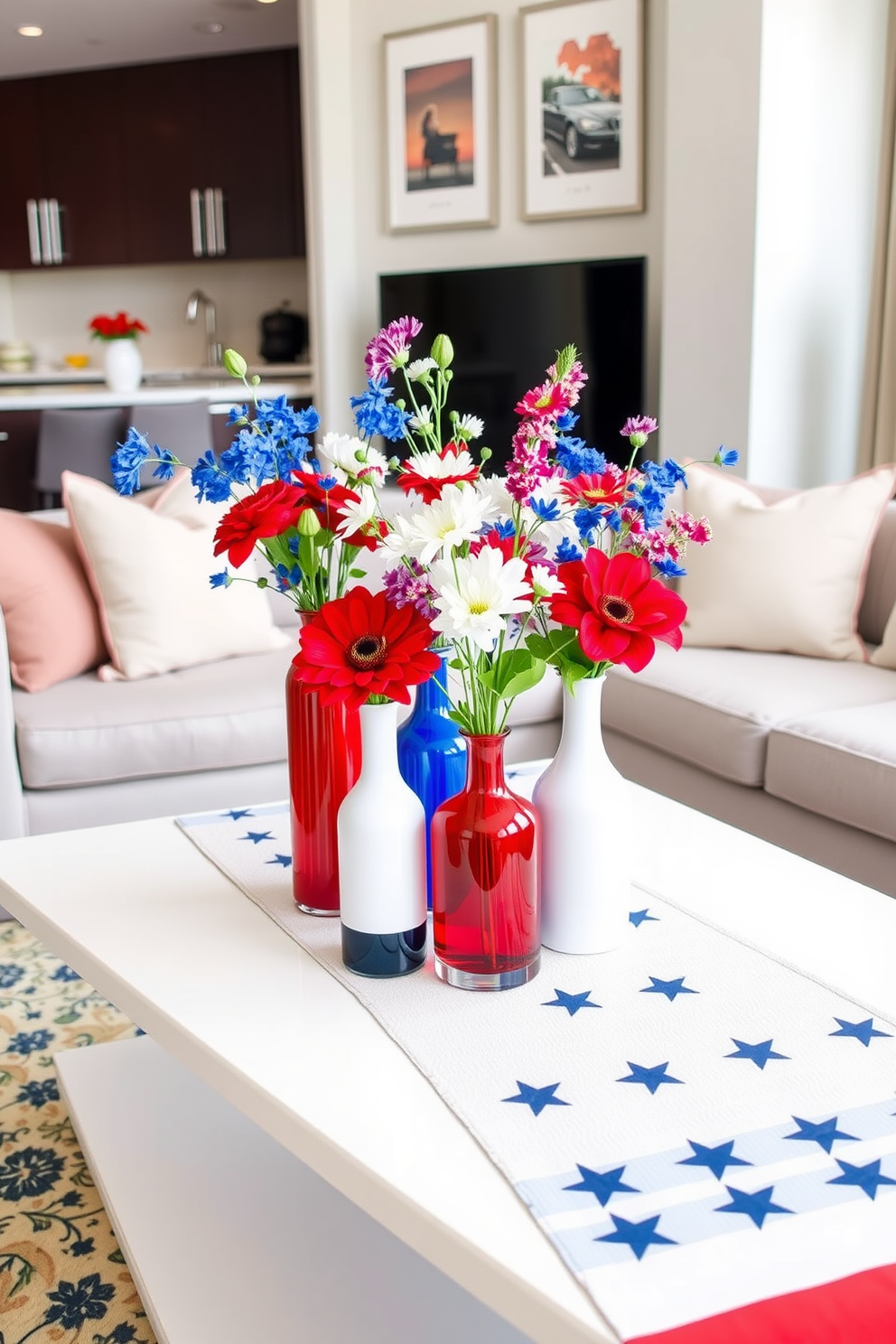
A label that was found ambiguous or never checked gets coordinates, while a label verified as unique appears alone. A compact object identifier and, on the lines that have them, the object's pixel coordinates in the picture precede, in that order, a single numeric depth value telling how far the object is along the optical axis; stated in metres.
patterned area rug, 1.40
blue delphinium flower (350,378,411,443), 1.12
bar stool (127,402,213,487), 5.53
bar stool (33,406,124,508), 5.43
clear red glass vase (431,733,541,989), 1.16
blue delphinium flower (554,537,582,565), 1.16
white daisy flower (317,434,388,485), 1.16
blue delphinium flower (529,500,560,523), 1.08
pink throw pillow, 2.50
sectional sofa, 2.17
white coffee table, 0.94
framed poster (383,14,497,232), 4.92
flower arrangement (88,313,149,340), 6.07
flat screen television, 4.76
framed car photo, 4.61
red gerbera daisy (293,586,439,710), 1.08
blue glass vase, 1.35
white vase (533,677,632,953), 1.25
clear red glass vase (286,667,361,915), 1.35
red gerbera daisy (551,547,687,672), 1.06
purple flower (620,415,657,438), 1.12
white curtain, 4.23
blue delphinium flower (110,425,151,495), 1.16
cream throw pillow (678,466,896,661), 2.67
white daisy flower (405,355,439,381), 1.12
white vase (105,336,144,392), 6.12
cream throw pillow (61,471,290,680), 2.55
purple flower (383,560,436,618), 1.09
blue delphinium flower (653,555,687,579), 1.12
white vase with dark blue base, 1.19
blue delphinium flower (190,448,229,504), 1.17
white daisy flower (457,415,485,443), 1.12
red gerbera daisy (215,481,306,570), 1.15
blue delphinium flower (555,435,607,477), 1.10
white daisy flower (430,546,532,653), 1.01
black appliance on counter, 6.76
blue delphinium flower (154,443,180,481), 1.13
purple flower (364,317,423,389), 1.11
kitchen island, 5.95
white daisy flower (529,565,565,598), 1.04
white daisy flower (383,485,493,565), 1.03
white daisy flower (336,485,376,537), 1.07
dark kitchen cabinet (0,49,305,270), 6.72
